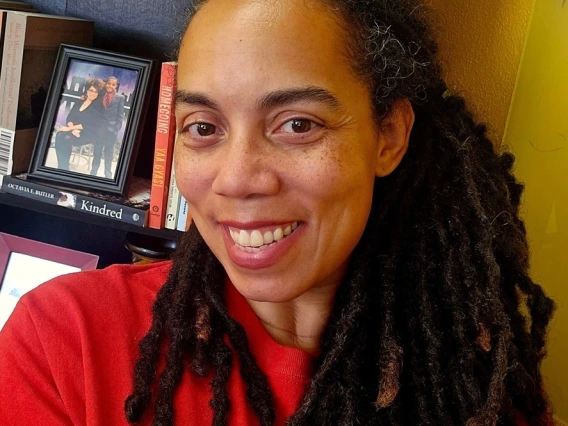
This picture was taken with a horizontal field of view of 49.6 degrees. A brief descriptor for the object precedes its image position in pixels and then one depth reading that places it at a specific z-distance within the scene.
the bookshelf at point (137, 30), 1.48
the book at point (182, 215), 1.32
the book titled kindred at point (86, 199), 1.30
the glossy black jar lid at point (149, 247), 1.42
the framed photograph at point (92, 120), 1.33
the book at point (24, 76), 1.30
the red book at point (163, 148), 1.28
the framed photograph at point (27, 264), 1.55
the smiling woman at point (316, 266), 0.82
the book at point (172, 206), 1.31
